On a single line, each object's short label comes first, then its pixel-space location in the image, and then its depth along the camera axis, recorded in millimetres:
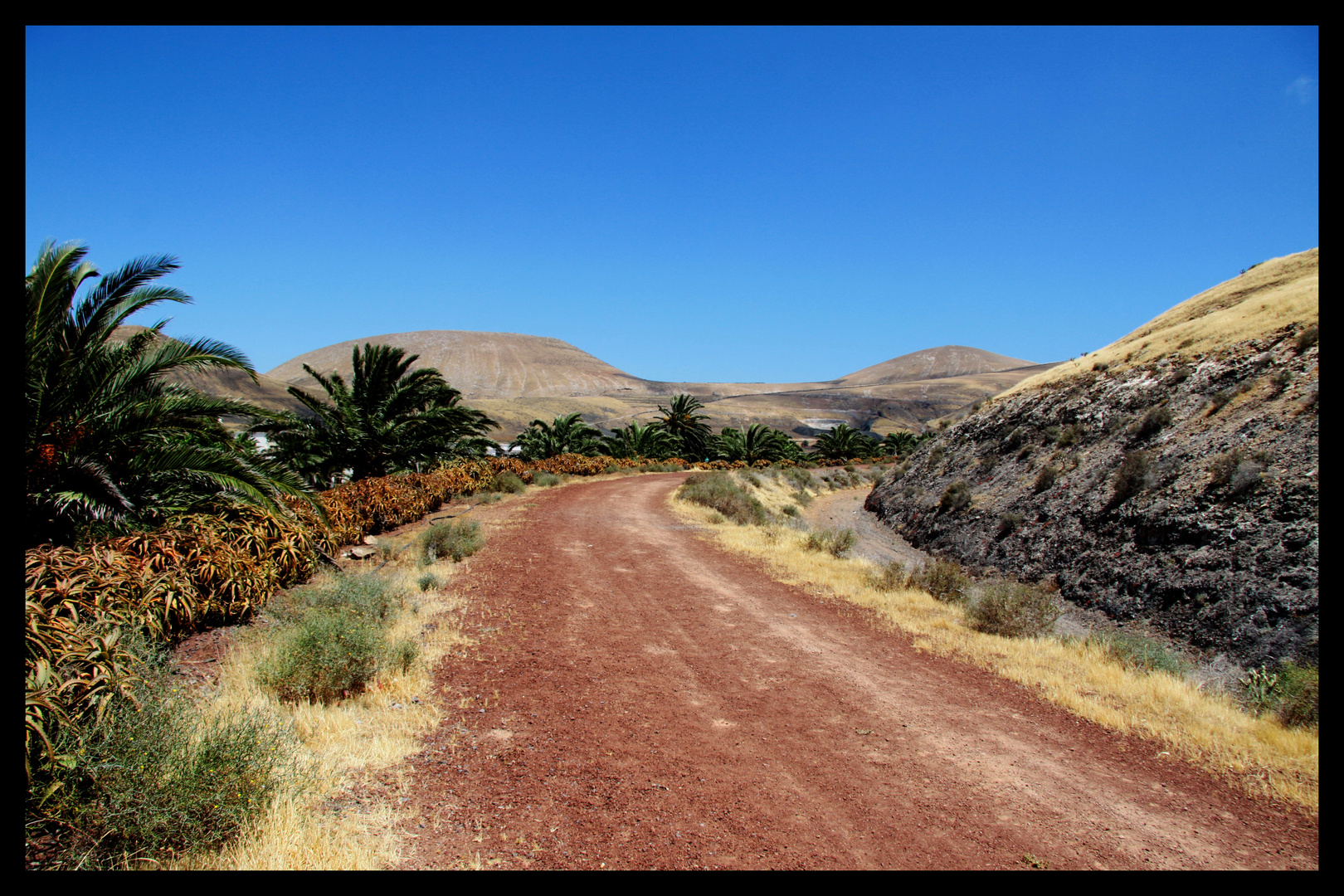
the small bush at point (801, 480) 32906
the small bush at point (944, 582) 10055
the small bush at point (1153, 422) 14328
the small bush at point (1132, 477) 13125
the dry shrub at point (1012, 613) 8094
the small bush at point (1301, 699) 5492
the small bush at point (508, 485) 21281
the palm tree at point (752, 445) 40594
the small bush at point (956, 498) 19391
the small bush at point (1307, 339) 12844
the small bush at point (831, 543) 13326
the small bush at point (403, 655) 5885
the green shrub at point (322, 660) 5242
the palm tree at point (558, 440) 31797
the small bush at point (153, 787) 2959
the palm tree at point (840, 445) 50906
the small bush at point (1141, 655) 7117
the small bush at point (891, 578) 10406
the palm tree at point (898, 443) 58156
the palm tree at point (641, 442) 38031
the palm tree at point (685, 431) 42219
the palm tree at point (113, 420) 6191
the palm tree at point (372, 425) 16312
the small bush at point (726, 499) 18797
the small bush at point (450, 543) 11016
